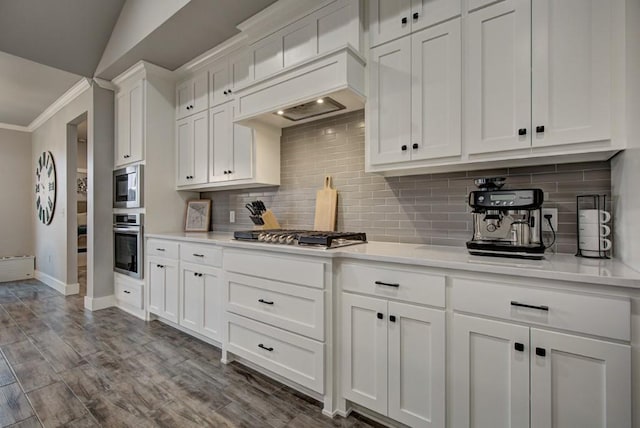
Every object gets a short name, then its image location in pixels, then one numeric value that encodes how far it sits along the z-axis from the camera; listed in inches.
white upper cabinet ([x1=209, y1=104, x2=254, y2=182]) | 113.7
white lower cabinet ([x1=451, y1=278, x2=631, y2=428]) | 44.6
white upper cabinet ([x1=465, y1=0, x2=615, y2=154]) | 54.0
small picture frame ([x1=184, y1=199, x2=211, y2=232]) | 142.9
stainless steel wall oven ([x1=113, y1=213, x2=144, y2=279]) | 133.3
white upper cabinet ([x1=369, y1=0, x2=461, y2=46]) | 68.9
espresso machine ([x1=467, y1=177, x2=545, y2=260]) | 58.0
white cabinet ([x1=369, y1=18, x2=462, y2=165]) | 68.4
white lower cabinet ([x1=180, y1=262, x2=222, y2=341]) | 101.3
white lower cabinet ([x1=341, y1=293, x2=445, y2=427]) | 58.9
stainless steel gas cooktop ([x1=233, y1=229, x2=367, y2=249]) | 74.7
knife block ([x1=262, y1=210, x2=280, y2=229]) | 112.7
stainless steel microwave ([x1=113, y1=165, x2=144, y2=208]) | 134.3
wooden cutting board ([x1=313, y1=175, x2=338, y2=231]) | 100.5
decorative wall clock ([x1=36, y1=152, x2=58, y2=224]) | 192.4
